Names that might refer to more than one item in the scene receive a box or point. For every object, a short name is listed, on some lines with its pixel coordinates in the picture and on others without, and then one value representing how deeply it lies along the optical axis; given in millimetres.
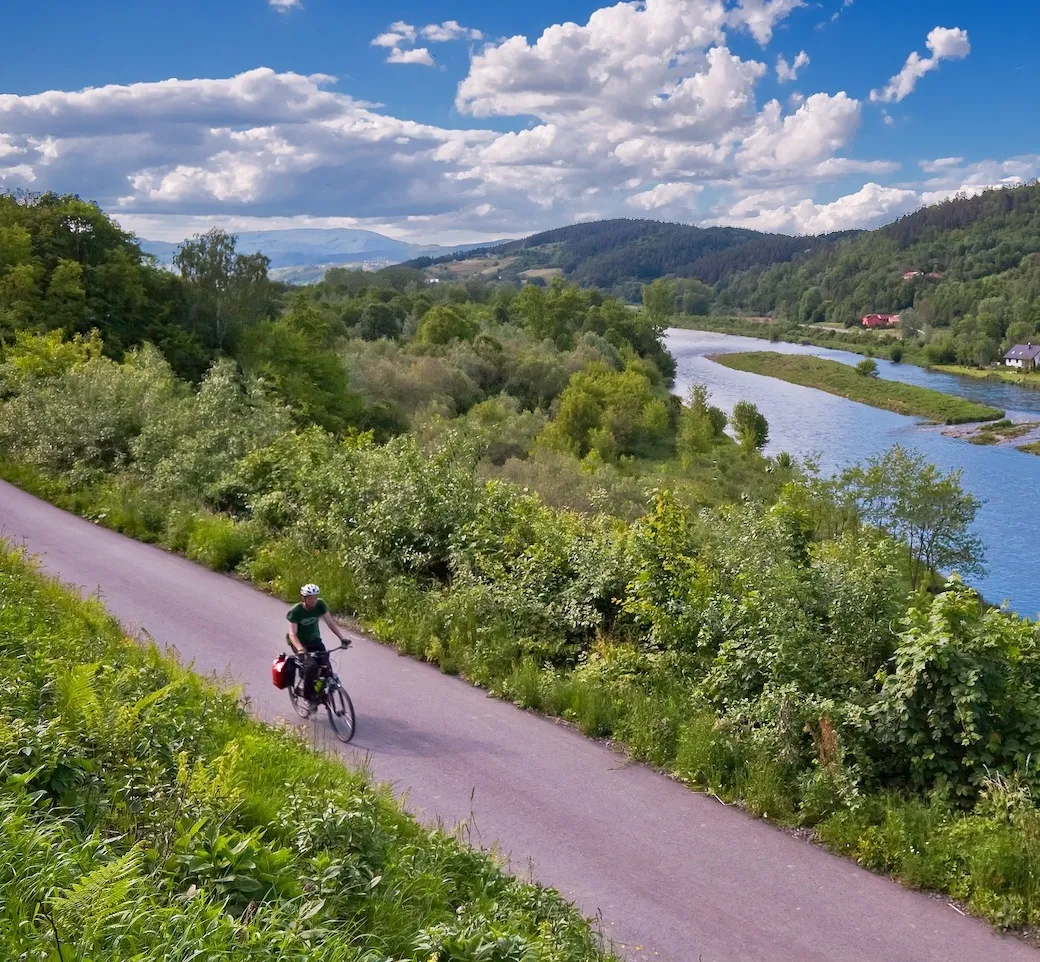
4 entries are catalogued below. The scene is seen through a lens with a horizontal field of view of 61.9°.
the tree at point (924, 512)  45281
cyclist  8961
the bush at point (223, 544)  14344
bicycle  8820
